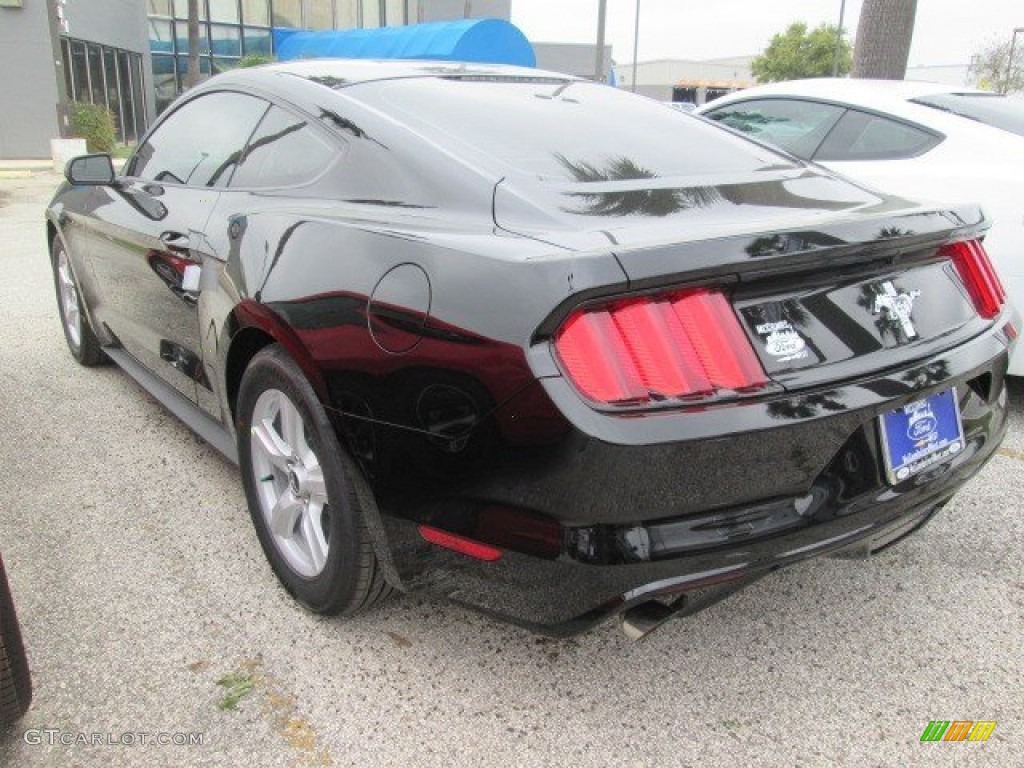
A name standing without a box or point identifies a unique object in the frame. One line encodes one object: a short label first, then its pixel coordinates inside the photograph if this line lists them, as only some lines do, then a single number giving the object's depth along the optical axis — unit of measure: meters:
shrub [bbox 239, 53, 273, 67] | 22.49
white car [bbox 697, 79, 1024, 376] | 3.73
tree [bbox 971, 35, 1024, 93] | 39.91
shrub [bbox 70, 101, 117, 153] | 20.70
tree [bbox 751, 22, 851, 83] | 60.88
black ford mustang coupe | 1.65
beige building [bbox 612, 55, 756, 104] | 86.23
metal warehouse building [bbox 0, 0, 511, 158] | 20.14
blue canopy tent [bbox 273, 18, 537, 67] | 21.56
